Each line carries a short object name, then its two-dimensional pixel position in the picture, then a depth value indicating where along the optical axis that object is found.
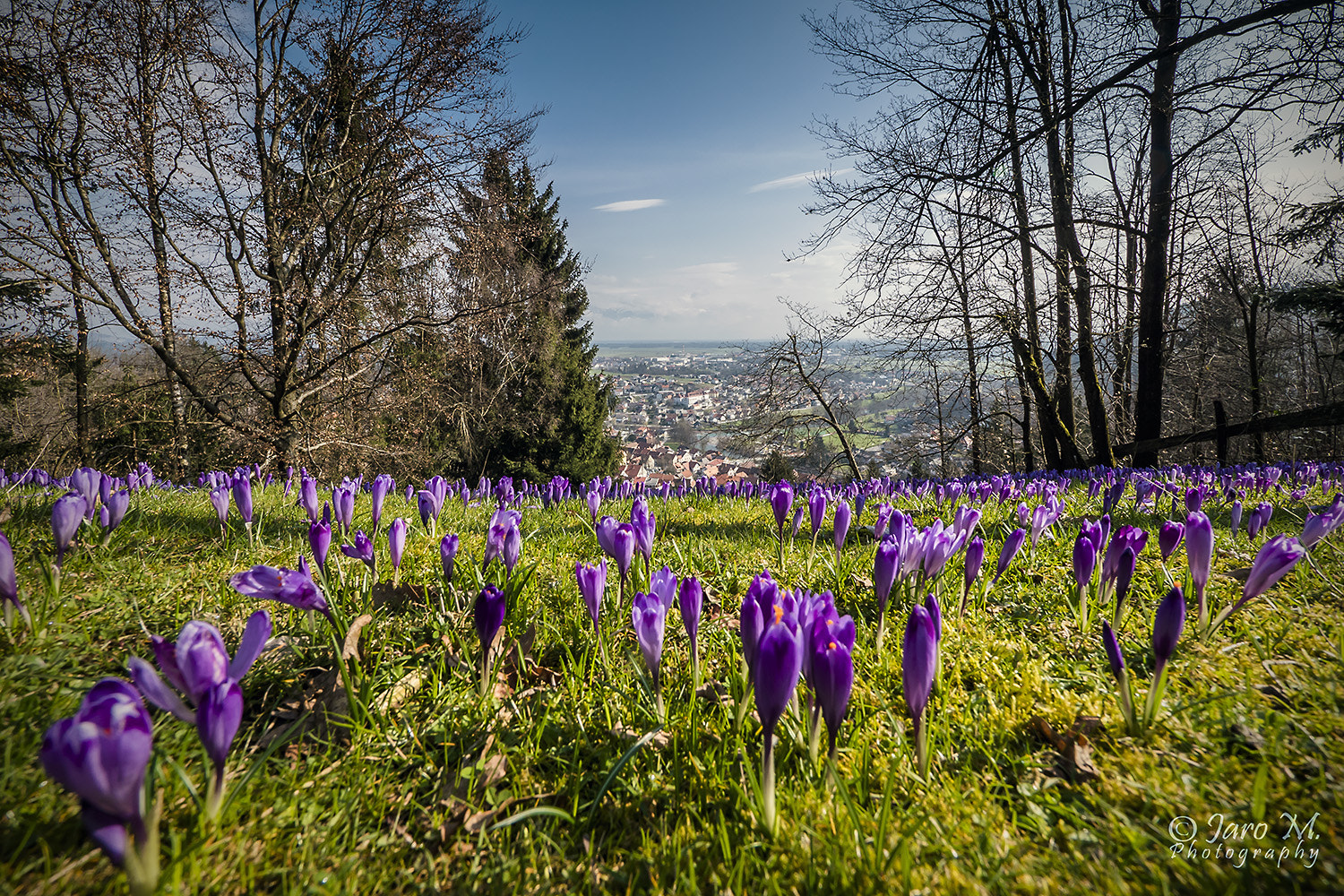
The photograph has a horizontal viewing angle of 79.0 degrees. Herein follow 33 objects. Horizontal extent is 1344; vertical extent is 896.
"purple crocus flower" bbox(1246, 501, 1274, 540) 0.60
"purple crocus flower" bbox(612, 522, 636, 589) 0.51
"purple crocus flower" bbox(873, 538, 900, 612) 0.46
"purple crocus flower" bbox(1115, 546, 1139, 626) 0.45
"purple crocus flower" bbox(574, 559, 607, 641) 0.44
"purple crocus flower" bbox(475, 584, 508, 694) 0.41
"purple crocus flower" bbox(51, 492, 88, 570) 0.48
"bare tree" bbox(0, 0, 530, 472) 5.11
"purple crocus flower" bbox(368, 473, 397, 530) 0.63
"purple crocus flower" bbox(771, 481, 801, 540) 0.68
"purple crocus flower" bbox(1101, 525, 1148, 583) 0.47
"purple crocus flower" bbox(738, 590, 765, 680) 0.36
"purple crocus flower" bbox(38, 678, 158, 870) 0.27
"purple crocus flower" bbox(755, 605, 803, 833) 0.33
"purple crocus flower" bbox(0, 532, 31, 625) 0.40
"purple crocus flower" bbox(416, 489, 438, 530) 0.70
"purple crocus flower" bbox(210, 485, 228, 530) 0.66
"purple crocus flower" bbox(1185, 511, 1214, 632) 0.46
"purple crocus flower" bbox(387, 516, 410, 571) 0.53
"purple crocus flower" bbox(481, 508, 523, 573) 0.54
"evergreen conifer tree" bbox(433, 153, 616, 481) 7.20
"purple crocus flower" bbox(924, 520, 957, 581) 0.49
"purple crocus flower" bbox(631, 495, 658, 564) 0.56
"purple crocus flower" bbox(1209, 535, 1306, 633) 0.42
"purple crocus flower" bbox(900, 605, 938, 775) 0.35
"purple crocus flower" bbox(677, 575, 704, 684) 0.41
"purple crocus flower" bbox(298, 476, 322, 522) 0.64
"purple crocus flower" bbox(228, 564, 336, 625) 0.39
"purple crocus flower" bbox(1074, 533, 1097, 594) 0.48
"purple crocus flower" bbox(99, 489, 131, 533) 0.58
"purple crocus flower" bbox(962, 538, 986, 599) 0.49
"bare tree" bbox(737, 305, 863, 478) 8.93
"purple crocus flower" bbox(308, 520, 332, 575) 0.48
